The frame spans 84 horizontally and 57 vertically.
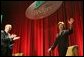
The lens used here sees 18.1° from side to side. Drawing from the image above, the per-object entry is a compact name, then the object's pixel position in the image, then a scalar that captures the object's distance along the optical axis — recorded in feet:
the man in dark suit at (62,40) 15.69
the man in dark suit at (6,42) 15.34
